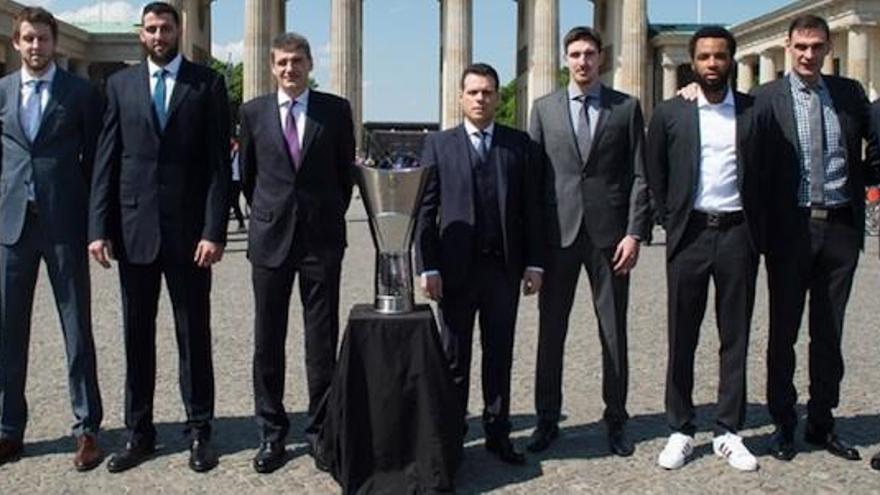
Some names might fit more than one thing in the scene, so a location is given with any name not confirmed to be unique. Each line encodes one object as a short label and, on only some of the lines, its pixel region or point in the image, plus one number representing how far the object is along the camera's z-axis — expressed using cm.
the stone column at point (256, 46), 5756
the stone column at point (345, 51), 5759
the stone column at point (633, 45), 5897
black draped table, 640
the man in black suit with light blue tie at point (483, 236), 698
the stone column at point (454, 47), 5747
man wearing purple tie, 694
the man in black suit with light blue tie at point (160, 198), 682
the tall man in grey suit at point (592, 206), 724
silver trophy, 637
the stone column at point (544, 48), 5788
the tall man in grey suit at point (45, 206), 695
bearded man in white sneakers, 697
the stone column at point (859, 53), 5266
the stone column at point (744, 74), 7331
